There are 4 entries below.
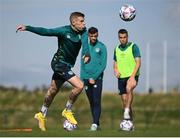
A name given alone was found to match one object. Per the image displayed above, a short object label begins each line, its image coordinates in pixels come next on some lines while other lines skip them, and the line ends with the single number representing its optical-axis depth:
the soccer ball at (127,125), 14.13
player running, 13.73
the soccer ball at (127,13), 15.60
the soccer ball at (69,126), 13.91
